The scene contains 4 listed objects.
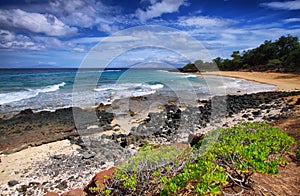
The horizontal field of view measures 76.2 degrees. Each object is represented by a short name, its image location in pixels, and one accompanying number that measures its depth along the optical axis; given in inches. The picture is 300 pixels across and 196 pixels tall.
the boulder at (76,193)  144.3
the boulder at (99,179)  137.3
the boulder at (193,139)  228.1
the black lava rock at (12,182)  187.5
